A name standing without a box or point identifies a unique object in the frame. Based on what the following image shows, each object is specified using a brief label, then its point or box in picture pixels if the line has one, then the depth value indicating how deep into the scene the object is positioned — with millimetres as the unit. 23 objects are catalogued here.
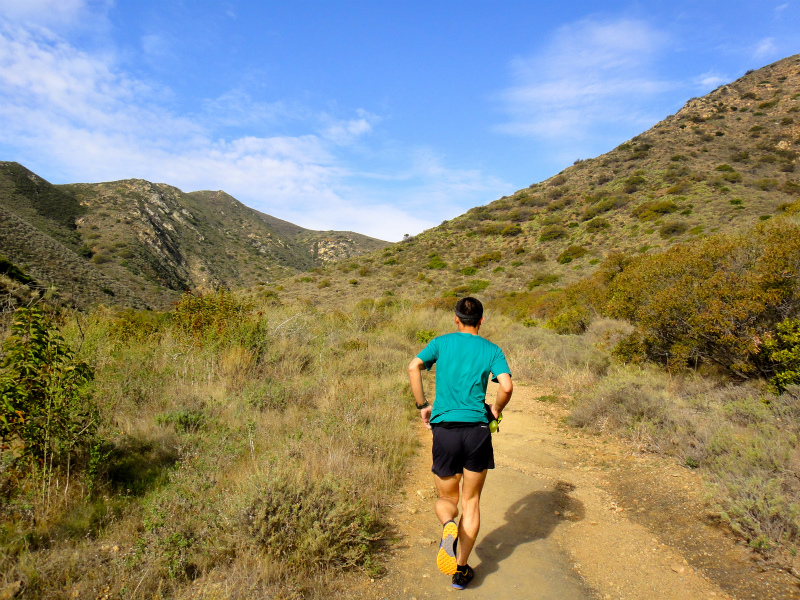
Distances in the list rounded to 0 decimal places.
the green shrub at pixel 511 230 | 37844
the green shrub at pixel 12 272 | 10675
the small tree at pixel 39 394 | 3385
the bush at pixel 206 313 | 8484
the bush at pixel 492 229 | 39656
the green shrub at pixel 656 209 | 29500
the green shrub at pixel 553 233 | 33812
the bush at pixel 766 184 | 29469
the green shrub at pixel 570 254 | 29141
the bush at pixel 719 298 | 6133
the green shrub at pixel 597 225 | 31828
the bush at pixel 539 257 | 30922
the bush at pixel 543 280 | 26406
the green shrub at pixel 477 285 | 27784
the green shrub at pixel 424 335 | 14316
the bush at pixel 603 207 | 34938
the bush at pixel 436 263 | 34594
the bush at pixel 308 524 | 3145
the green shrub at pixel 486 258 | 33312
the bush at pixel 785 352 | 5230
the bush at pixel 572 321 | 13742
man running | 3043
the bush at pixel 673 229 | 25441
